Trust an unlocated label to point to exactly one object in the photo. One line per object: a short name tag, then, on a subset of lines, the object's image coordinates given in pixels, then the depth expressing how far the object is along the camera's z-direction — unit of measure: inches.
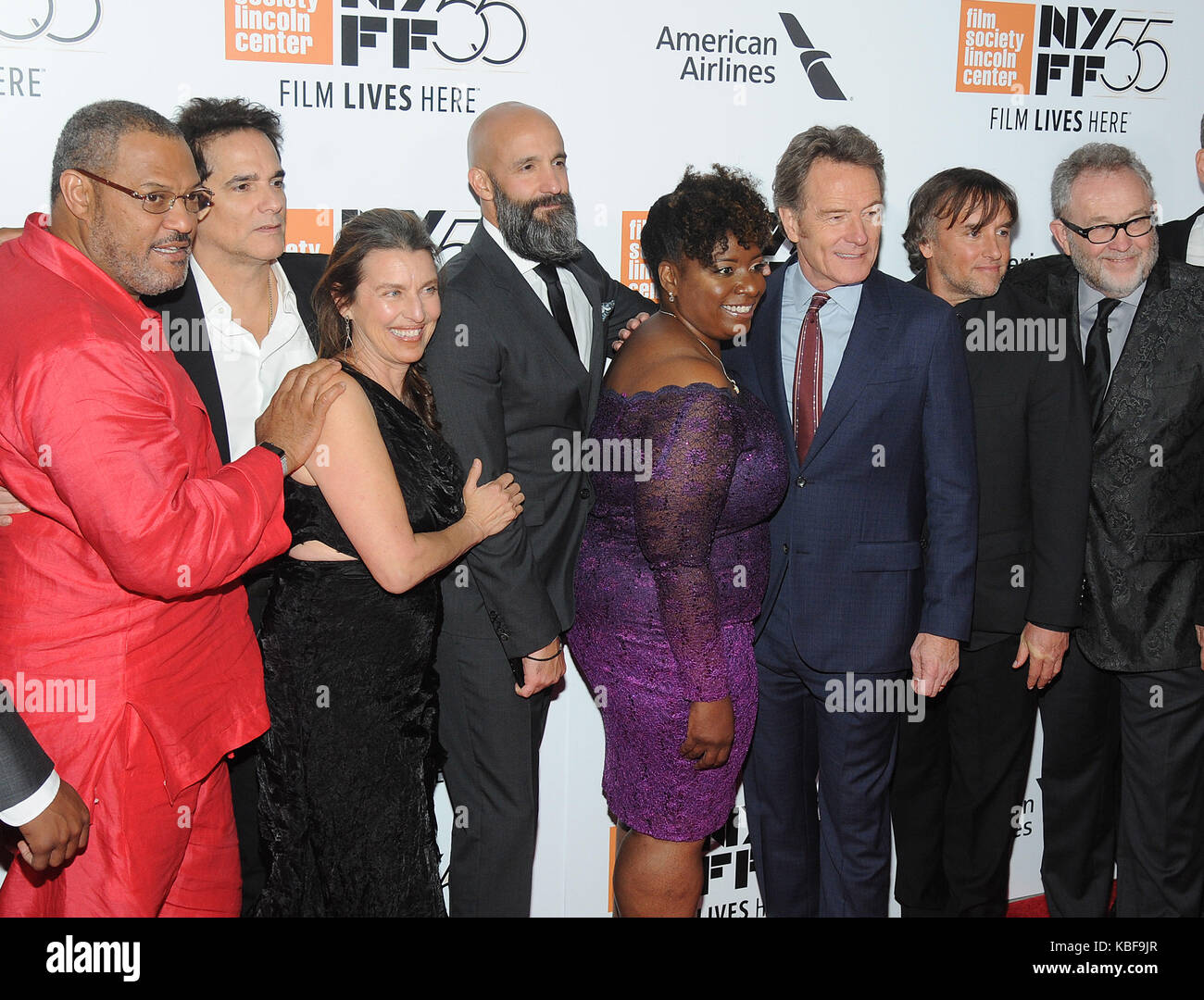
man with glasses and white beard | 112.9
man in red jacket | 73.7
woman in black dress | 86.9
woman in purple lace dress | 88.7
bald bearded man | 99.2
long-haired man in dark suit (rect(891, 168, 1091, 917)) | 110.5
